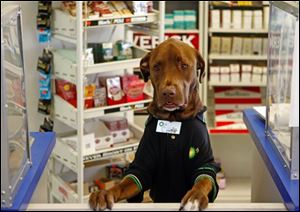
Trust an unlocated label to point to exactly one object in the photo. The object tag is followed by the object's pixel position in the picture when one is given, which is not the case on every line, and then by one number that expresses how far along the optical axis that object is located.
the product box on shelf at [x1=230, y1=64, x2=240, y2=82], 5.53
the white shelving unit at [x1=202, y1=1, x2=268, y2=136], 5.39
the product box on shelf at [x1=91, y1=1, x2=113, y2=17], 4.12
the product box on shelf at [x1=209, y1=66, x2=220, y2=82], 5.50
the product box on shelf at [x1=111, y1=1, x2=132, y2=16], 4.23
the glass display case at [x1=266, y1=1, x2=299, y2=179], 1.79
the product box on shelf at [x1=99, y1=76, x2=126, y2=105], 4.29
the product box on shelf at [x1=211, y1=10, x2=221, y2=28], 5.36
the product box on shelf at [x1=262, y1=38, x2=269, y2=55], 5.48
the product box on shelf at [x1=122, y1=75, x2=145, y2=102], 4.36
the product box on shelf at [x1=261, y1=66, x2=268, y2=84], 5.49
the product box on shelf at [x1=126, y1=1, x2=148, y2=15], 4.28
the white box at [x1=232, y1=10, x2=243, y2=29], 5.39
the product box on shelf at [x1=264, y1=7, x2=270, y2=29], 5.38
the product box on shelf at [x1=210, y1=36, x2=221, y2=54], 5.46
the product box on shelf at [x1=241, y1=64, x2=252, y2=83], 5.54
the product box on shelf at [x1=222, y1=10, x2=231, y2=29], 5.38
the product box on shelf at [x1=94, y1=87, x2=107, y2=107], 4.26
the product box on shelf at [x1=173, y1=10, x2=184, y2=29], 5.46
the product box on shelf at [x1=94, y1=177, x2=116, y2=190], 4.52
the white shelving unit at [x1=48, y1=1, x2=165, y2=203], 4.01
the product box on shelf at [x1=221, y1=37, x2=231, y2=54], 5.47
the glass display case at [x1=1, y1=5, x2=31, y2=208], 1.73
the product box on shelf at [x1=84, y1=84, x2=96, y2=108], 4.19
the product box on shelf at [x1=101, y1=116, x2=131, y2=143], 4.48
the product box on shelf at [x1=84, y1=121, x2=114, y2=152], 4.36
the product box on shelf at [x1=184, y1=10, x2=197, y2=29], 5.45
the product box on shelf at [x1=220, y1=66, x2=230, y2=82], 5.51
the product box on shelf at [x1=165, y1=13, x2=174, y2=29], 5.48
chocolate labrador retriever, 2.32
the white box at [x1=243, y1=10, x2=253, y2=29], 5.40
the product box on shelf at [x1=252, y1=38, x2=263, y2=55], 5.49
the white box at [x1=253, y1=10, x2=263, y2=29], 5.39
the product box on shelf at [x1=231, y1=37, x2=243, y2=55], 5.48
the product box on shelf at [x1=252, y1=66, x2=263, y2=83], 5.50
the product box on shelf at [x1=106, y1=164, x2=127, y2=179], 4.69
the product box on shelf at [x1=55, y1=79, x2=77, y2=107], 4.23
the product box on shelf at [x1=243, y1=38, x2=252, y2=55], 5.50
